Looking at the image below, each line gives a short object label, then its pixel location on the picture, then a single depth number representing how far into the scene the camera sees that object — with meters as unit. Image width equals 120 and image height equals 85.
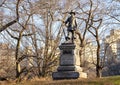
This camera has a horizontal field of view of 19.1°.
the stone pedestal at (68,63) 24.14
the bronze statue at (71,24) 26.17
